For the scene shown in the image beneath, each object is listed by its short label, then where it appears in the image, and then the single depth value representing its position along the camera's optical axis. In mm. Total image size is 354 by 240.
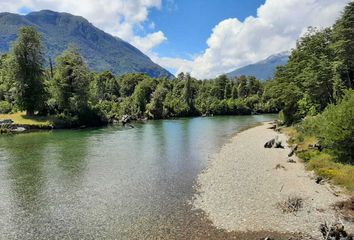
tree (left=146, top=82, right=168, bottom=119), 158750
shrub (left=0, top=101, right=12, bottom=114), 106312
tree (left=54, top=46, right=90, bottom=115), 106000
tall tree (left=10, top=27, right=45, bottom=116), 99812
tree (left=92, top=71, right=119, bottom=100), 183650
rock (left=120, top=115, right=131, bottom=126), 121362
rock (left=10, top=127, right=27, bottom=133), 88212
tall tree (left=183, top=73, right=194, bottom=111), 187875
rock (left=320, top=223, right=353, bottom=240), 21656
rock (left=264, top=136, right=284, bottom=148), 60078
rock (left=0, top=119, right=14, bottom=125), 90988
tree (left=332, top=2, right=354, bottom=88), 71500
